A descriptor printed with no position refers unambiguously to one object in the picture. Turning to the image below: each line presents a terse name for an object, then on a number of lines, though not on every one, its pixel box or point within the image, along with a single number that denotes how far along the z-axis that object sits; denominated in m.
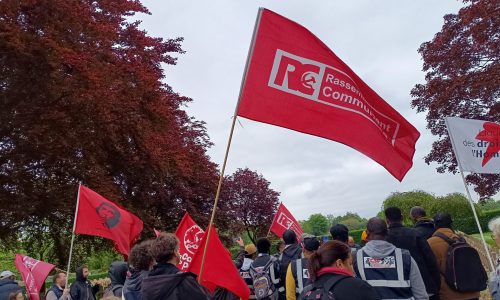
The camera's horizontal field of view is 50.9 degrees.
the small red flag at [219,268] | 5.04
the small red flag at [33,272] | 8.50
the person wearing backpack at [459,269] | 5.87
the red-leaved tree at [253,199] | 28.19
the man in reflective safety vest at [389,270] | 4.68
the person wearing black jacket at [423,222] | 6.65
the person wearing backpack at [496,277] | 5.00
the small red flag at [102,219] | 8.88
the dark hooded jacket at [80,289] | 8.91
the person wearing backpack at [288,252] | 7.53
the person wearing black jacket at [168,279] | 4.46
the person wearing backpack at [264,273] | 7.54
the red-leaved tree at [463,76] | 17.47
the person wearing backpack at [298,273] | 5.99
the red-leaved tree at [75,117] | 13.11
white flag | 8.12
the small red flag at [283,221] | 12.44
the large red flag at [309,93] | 5.07
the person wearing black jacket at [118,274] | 6.72
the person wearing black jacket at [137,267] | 5.48
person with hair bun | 3.27
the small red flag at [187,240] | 7.64
